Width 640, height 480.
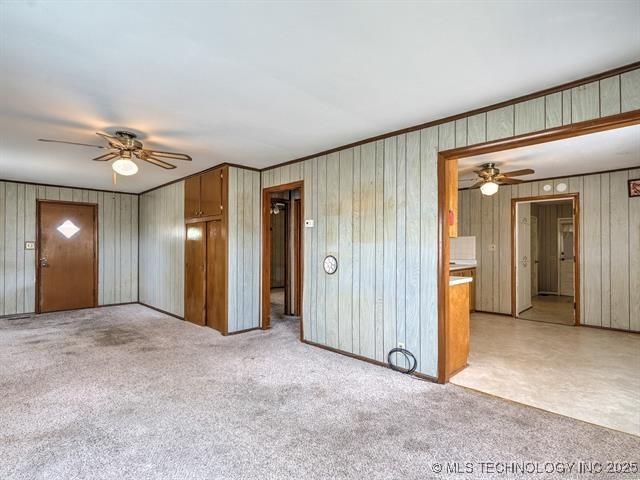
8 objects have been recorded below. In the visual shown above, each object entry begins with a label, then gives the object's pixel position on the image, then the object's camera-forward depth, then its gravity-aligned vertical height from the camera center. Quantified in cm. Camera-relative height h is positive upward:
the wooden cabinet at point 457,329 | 338 -91
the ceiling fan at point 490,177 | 497 +95
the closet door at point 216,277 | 508 -51
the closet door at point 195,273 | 555 -49
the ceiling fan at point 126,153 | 356 +100
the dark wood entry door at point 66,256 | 673 -23
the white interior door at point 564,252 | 970 -30
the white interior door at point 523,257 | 659 -31
